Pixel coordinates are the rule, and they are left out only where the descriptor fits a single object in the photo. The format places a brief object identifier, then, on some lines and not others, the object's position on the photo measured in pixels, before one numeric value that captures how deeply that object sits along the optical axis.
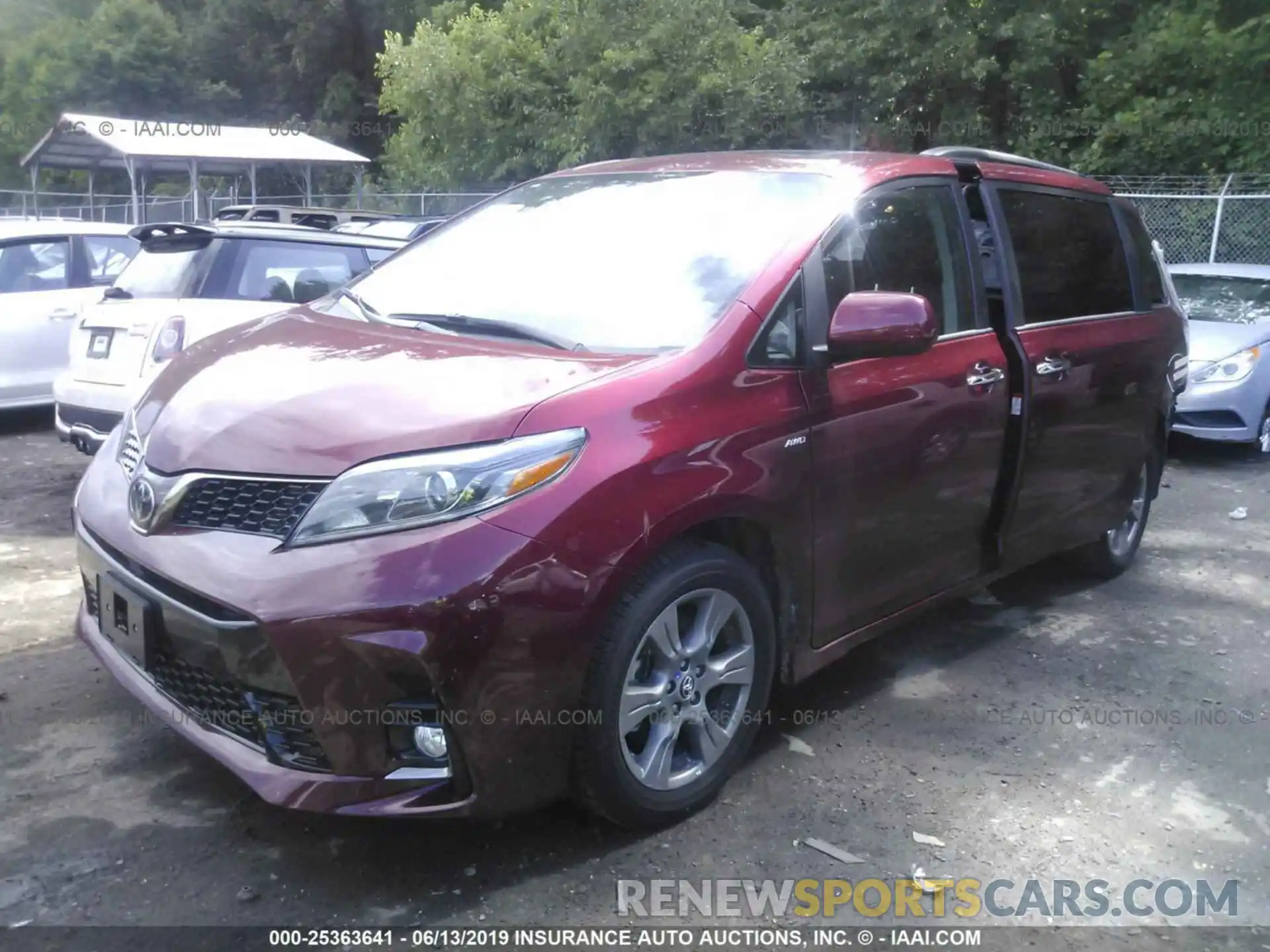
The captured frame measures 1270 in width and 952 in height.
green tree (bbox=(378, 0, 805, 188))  18.61
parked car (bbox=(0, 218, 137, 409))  8.27
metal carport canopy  18.27
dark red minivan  2.64
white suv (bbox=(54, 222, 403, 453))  6.41
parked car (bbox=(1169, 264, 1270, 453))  8.25
